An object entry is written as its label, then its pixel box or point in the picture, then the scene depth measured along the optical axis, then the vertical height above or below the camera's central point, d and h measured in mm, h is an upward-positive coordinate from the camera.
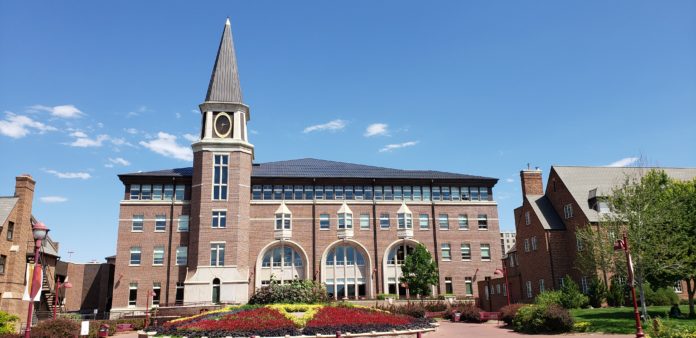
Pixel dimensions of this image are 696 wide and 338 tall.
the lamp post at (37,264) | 16031 +685
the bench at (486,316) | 35031 -2441
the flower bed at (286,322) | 22703 -1797
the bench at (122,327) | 37625 -2912
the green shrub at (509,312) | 30406 -1934
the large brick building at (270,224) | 51188 +5867
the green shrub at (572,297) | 37094 -1380
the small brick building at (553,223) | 43281 +4561
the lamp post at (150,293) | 48394 -747
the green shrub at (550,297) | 34344 -1316
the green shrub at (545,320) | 25953 -2061
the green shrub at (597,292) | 38375 -1111
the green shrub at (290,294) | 29797 -655
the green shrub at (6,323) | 26556 -1797
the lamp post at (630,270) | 16666 +188
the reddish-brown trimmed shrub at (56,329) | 24094 -1950
